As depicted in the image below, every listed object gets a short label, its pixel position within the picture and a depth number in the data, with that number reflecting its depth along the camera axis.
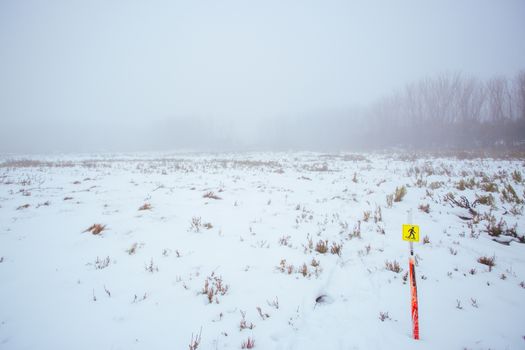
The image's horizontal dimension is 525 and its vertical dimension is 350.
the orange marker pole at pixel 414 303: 2.49
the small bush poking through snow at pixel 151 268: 4.11
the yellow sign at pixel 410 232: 2.75
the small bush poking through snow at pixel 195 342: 2.59
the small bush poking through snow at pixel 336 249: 4.73
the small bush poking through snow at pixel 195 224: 5.87
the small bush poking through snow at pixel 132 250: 4.76
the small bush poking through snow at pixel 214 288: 3.46
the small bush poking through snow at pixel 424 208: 6.94
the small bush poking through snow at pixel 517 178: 9.18
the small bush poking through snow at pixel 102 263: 4.22
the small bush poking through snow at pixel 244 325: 2.92
